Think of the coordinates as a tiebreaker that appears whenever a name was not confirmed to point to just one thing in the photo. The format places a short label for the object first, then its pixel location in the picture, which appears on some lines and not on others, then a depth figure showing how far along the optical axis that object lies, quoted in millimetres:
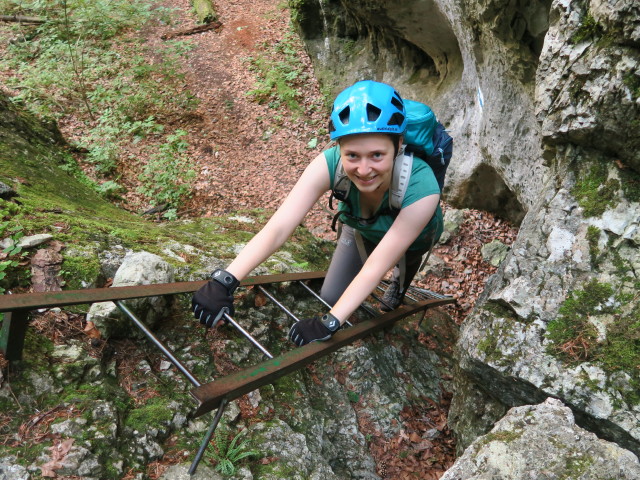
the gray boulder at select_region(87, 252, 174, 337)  2943
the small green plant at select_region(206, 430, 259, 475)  2543
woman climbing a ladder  2797
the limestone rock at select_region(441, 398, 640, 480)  1804
